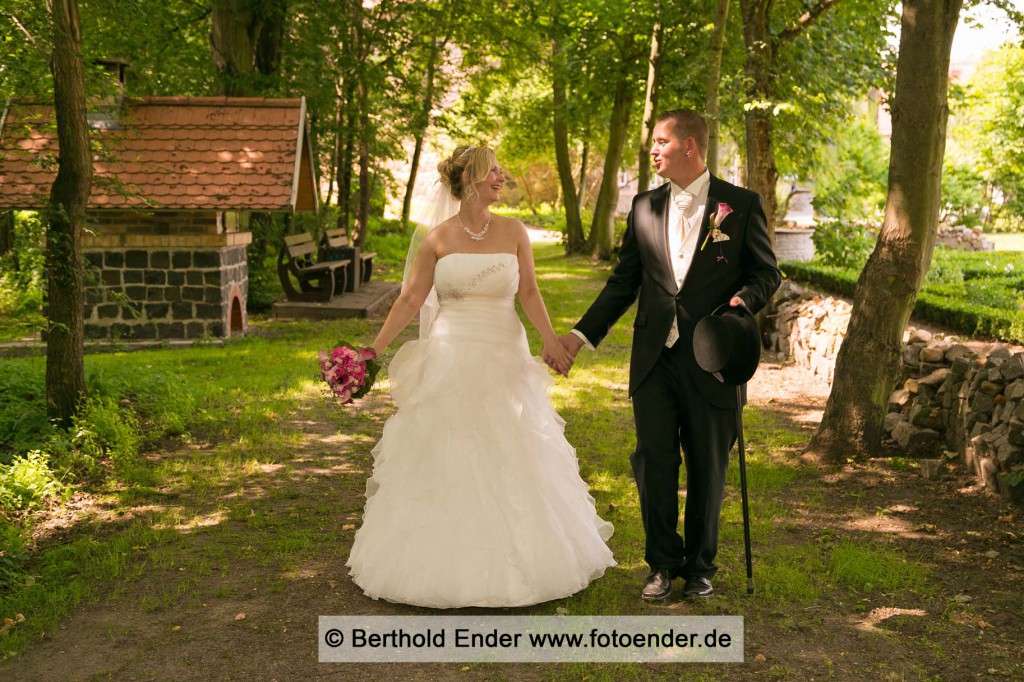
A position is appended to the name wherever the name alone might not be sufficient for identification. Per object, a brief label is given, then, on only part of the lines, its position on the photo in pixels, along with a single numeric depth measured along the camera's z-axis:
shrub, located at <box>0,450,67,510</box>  6.41
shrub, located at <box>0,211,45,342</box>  14.11
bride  4.93
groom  4.95
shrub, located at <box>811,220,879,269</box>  16.45
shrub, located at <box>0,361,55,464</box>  7.37
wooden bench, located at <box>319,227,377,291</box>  18.41
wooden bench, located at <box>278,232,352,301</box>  16.52
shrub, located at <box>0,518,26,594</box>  5.34
